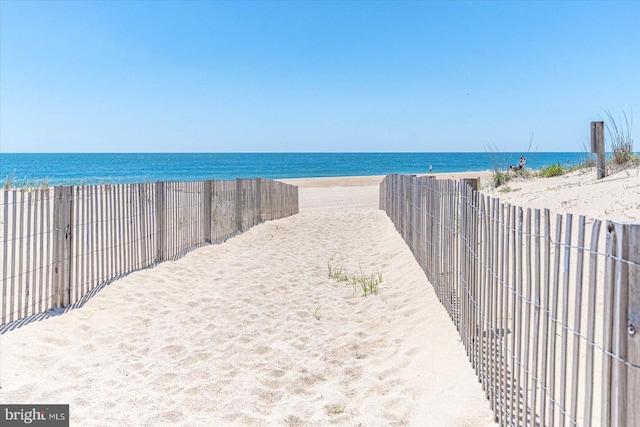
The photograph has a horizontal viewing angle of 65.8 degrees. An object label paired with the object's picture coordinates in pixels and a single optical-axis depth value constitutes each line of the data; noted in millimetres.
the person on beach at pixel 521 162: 17148
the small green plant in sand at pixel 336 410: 3547
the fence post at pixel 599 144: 9453
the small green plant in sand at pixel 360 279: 6613
